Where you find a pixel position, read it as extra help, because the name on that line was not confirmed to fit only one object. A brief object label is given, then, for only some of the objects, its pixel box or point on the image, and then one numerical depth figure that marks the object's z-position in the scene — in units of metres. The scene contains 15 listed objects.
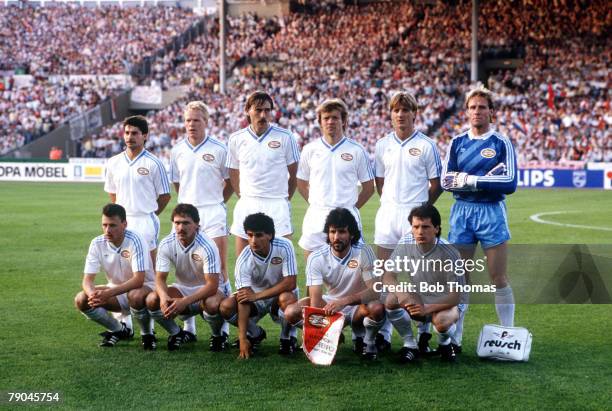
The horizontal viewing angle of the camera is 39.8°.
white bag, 6.21
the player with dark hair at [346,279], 6.18
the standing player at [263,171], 7.52
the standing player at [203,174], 7.71
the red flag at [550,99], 32.03
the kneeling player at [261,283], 6.33
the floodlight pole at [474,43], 32.91
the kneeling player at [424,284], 6.07
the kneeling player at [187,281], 6.49
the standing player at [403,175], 6.79
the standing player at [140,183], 7.72
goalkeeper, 6.21
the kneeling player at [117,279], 6.62
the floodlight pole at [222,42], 36.41
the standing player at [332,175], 7.07
